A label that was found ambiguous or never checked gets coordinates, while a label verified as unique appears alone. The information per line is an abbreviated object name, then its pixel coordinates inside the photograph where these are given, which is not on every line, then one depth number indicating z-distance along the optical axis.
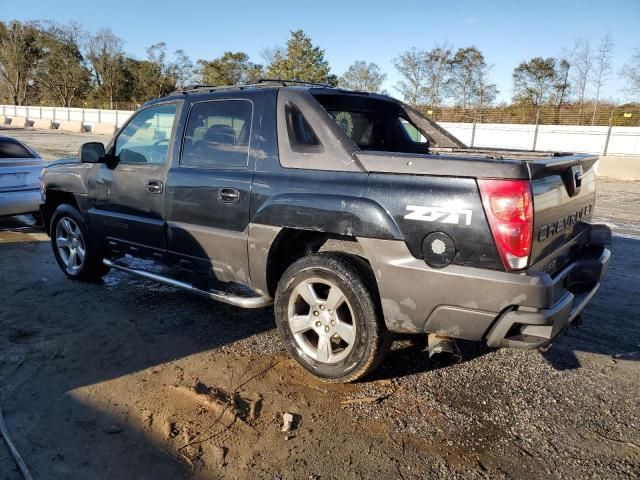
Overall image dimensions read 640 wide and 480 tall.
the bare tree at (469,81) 42.22
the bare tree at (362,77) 45.69
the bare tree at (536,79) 38.25
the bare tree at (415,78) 42.91
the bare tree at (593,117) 25.83
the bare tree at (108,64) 56.47
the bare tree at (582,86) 35.03
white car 7.12
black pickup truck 2.58
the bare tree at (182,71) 56.25
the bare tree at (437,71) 42.91
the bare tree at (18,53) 57.59
